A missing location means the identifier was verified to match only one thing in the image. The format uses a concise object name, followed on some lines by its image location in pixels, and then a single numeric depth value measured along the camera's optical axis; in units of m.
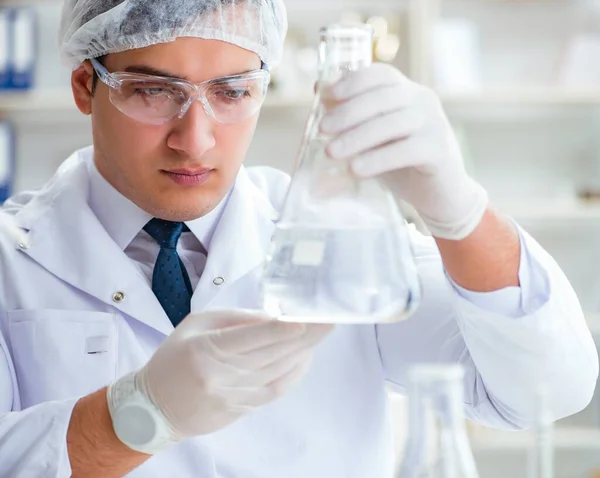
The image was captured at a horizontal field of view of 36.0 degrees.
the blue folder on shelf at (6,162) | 3.59
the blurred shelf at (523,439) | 3.55
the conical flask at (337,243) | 0.96
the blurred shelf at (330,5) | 3.75
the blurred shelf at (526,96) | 3.56
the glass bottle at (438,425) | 0.81
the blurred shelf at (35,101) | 3.58
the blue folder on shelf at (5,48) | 3.54
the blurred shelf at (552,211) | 3.55
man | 1.21
